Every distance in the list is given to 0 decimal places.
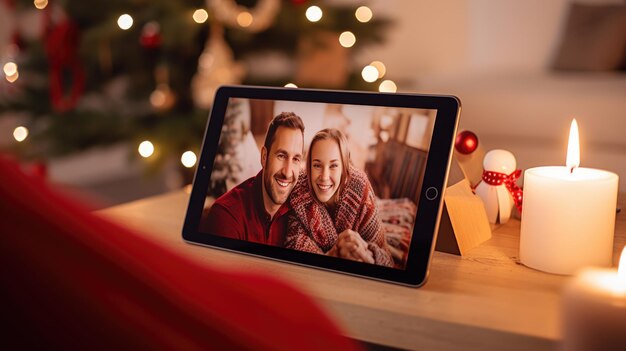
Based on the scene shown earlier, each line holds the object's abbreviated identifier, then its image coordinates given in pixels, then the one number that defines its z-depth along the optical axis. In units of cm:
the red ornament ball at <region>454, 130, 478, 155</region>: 79
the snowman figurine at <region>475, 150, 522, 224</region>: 74
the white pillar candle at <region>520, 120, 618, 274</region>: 57
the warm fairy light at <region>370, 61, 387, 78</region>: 236
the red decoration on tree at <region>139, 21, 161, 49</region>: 190
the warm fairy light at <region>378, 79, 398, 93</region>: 221
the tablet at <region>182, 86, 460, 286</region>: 59
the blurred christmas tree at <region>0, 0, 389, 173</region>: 199
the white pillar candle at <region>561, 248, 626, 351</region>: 31
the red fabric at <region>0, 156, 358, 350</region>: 17
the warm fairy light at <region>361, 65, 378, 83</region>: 219
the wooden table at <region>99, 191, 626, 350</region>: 48
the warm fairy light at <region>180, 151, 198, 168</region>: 177
